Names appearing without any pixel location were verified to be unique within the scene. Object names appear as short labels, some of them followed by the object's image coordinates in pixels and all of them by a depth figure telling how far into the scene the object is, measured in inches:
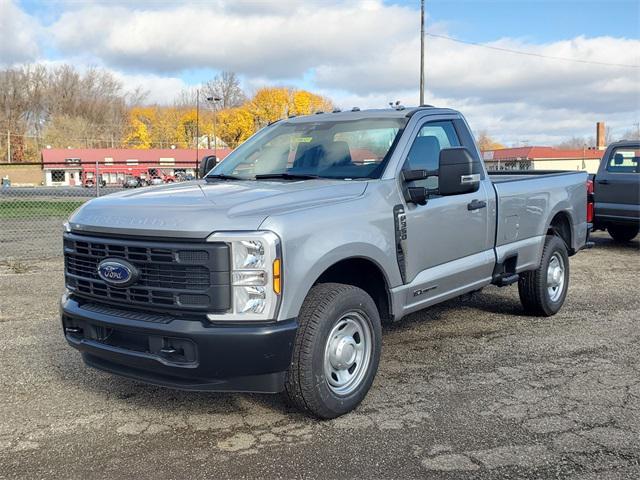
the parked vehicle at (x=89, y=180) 1667.1
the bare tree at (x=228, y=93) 4040.4
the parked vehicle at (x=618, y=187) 436.5
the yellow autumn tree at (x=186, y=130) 3887.8
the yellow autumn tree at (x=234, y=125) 3287.4
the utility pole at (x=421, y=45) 923.2
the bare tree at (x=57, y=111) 3774.6
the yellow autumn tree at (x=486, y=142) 4150.1
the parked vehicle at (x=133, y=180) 1385.8
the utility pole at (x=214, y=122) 3336.4
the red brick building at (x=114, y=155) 2709.2
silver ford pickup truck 132.5
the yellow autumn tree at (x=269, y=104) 3105.3
